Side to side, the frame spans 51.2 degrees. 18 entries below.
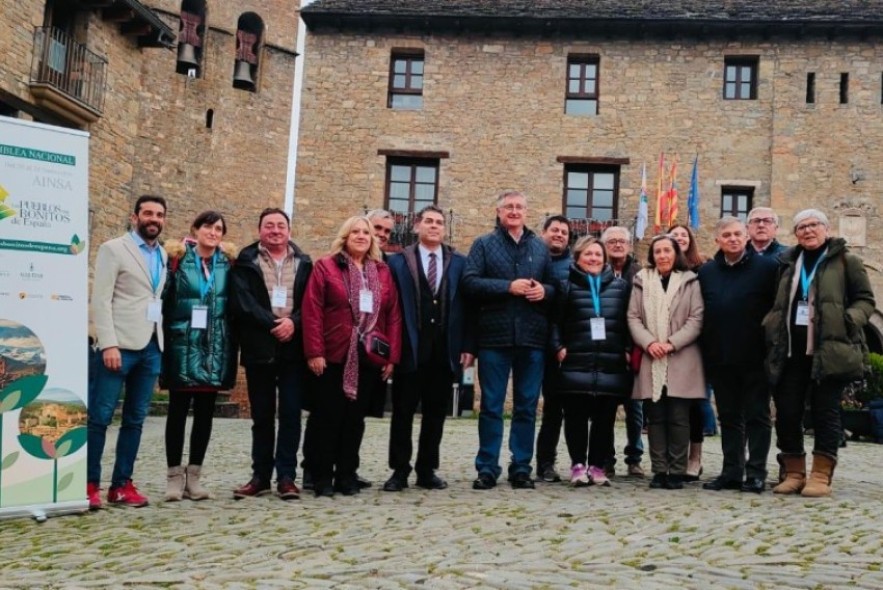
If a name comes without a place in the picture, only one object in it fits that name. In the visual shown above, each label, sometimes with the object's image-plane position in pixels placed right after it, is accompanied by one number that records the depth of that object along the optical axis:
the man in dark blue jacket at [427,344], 6.32
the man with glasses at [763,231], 7.12
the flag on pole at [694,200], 19.88
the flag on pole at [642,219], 19.67
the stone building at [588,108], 20.42
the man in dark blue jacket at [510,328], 6.40
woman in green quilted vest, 5.72
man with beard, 5.51
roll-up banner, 5.16
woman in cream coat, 6.62
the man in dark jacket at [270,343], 5.87
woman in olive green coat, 6.14
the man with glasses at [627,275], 7.36
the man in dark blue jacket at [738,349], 6.52
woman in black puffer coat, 6.57
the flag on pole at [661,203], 19.81
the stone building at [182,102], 17.36
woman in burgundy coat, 5.97
